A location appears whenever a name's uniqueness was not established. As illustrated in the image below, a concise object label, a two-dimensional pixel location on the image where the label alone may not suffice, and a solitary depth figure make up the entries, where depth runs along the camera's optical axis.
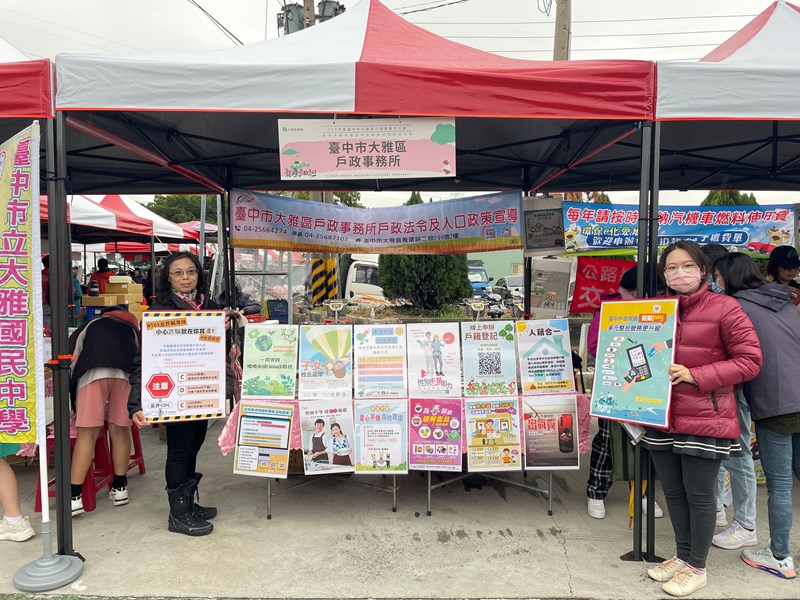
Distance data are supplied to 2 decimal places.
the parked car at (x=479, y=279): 19.59
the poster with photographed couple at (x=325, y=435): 3.20
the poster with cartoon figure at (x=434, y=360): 3.24
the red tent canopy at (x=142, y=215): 8.73
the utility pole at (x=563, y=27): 9.55
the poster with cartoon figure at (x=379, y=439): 3.20
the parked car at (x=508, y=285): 17.73
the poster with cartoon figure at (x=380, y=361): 3.22
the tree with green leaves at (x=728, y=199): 13.07
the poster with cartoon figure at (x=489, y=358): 3.25
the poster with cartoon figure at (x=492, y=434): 3.21
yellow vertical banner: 2.52
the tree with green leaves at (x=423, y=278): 11.81
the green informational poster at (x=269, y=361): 3.22
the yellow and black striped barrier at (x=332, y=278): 9.44
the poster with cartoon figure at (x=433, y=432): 3.21
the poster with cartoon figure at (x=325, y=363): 3.22
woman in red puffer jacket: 2.29
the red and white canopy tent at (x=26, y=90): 2.55
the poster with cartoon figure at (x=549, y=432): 3.24
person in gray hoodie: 2.51
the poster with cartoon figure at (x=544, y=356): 3.27
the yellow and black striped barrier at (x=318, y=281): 9.45
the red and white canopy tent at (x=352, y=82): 2.68
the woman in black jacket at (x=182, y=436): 2.99
